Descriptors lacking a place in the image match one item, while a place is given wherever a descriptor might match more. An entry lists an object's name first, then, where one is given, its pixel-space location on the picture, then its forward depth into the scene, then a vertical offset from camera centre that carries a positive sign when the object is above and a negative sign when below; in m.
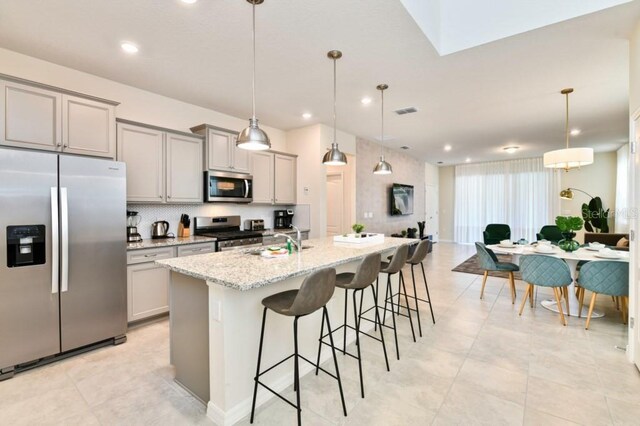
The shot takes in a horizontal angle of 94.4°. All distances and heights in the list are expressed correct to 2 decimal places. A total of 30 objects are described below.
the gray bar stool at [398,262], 2.71 -0.48
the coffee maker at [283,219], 5.45 -0.15
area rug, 5.67 -1.21
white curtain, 8.73 +0.41
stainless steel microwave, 4.13 +0.35
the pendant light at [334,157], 3.28 +0.60
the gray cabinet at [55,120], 2.51 +0.85
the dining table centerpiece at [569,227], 3.94 -0.23
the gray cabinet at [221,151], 4.10 +0.88
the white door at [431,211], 10.05 -0.02
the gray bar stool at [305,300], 1.71 -0.56
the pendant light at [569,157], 3.98 +0.74
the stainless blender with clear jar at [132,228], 3.50 -0.20
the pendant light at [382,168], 3.91 +0.57
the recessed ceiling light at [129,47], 2.70 +1.53
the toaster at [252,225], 4.99 -0.23
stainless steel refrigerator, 2.33 -0.37
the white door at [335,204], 6.47 +0.15
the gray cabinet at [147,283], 3.15 -0.79
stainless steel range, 3.98 -0.32
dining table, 3.54 -0.56
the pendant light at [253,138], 2.32 +0.58
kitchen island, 1.80 -0.78
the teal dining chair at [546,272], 3.39 -0.73
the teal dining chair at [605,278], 3.07 -0.72
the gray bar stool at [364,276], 2.23 -0.51
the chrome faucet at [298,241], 2.69 -0.28
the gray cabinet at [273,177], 4.82 +0.58
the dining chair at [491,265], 4.15 -0.78
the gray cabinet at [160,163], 3.42 +0.60
